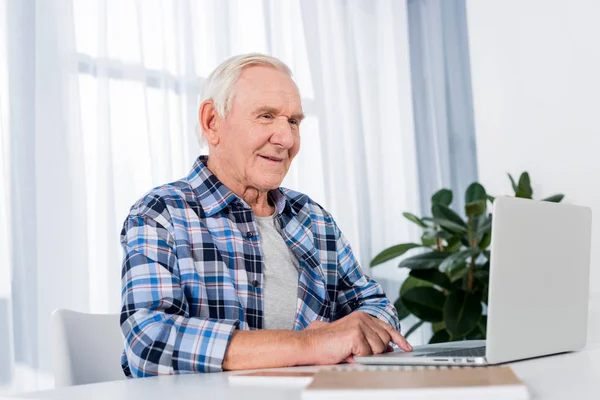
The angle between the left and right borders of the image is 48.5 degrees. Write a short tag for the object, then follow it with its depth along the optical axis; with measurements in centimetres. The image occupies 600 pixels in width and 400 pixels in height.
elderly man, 112
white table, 71
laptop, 88
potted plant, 277
